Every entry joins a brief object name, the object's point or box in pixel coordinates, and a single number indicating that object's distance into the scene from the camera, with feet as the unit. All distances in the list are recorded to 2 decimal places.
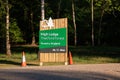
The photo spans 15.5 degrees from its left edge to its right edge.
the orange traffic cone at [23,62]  85.50
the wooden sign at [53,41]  87.25
